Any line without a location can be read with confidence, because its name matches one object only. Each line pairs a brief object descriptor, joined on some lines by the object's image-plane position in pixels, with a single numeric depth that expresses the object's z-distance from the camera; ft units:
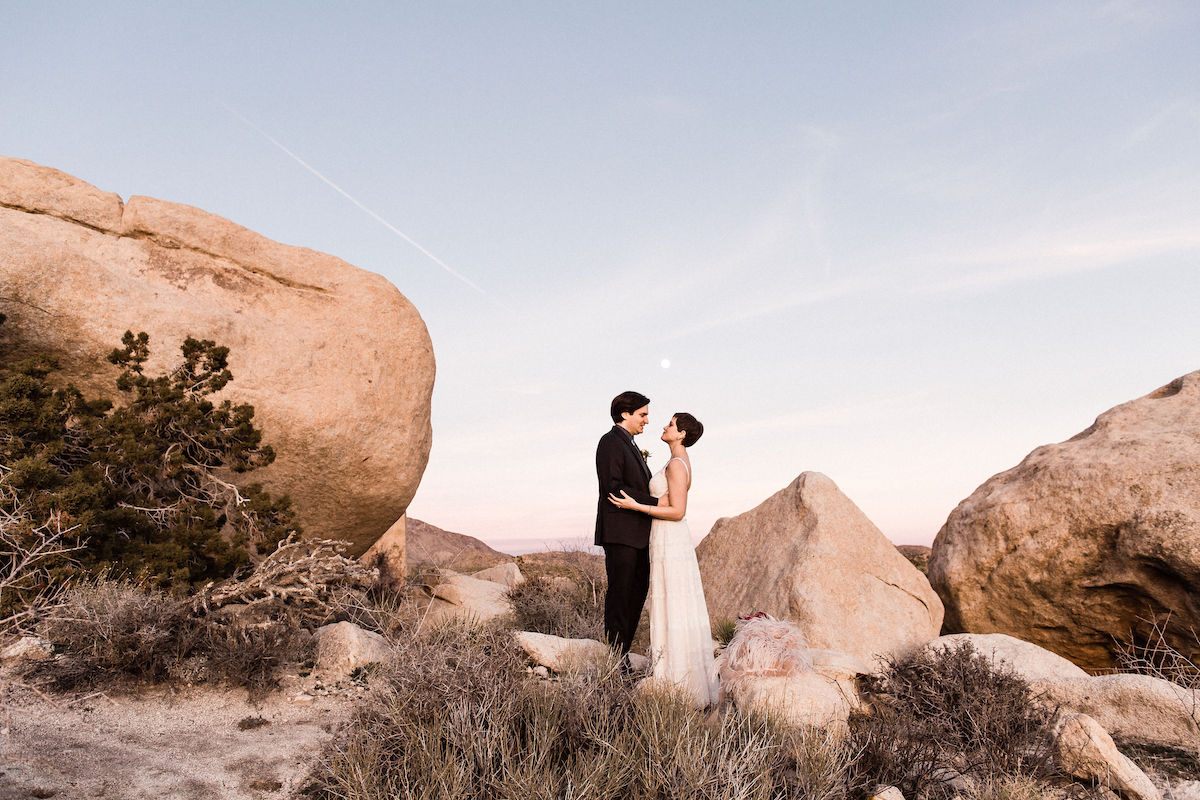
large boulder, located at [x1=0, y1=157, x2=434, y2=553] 28.68
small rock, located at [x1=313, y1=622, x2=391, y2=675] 23.41
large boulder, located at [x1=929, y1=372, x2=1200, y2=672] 26.21
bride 20.58
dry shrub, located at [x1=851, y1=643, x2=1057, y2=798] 16.25
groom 21.58
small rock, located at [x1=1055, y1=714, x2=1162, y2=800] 16.70
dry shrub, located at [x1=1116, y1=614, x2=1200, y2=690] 25.82
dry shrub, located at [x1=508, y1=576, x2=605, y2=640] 30.94
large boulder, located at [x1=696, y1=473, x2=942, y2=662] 28.48
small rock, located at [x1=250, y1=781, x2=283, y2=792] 15.90
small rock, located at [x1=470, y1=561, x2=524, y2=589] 44.88
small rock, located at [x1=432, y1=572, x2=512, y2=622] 34.96
